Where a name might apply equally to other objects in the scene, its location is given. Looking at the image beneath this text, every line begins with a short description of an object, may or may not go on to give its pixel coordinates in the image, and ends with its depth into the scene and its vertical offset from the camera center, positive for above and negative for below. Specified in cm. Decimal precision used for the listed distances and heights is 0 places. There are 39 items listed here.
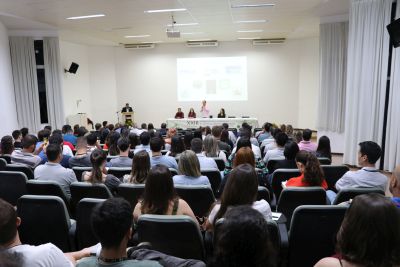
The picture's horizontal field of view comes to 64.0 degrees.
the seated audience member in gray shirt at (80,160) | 448 -90
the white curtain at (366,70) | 647 +46
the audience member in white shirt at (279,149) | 477 -85
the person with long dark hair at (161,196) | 244 -78
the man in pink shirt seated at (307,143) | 536 -85
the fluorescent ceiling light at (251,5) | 721 +198
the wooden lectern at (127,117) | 1408 -98
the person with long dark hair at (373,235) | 130 -58
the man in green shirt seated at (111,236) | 142 -63
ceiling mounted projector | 857 +161
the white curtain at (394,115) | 614 -45
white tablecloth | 1220 -109
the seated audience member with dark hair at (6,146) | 487 -76
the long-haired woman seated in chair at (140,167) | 325 -74
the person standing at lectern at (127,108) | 1413 -61
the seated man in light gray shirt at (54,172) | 350 -84
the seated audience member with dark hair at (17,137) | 599 -80
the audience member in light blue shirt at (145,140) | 524 -75
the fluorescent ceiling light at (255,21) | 919 +209
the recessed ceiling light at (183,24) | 944 +205
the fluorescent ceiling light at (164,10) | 737 +195
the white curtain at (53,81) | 1002 +45
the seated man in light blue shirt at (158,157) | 419 -82
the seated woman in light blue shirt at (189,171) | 321 -78
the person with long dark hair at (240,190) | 224 -68
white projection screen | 1391 +68
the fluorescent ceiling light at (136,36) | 1174 +214
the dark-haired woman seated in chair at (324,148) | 474 -82
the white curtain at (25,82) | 971 +42
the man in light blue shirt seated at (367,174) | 316 -82
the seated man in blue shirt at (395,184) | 245 -71
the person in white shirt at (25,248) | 151 -74
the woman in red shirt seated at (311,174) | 304 -77
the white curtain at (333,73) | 853 +53
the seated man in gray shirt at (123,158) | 421 -83
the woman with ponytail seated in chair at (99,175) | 325 -82
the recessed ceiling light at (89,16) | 791 +196
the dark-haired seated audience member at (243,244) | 111 -53
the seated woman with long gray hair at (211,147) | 490 -82
